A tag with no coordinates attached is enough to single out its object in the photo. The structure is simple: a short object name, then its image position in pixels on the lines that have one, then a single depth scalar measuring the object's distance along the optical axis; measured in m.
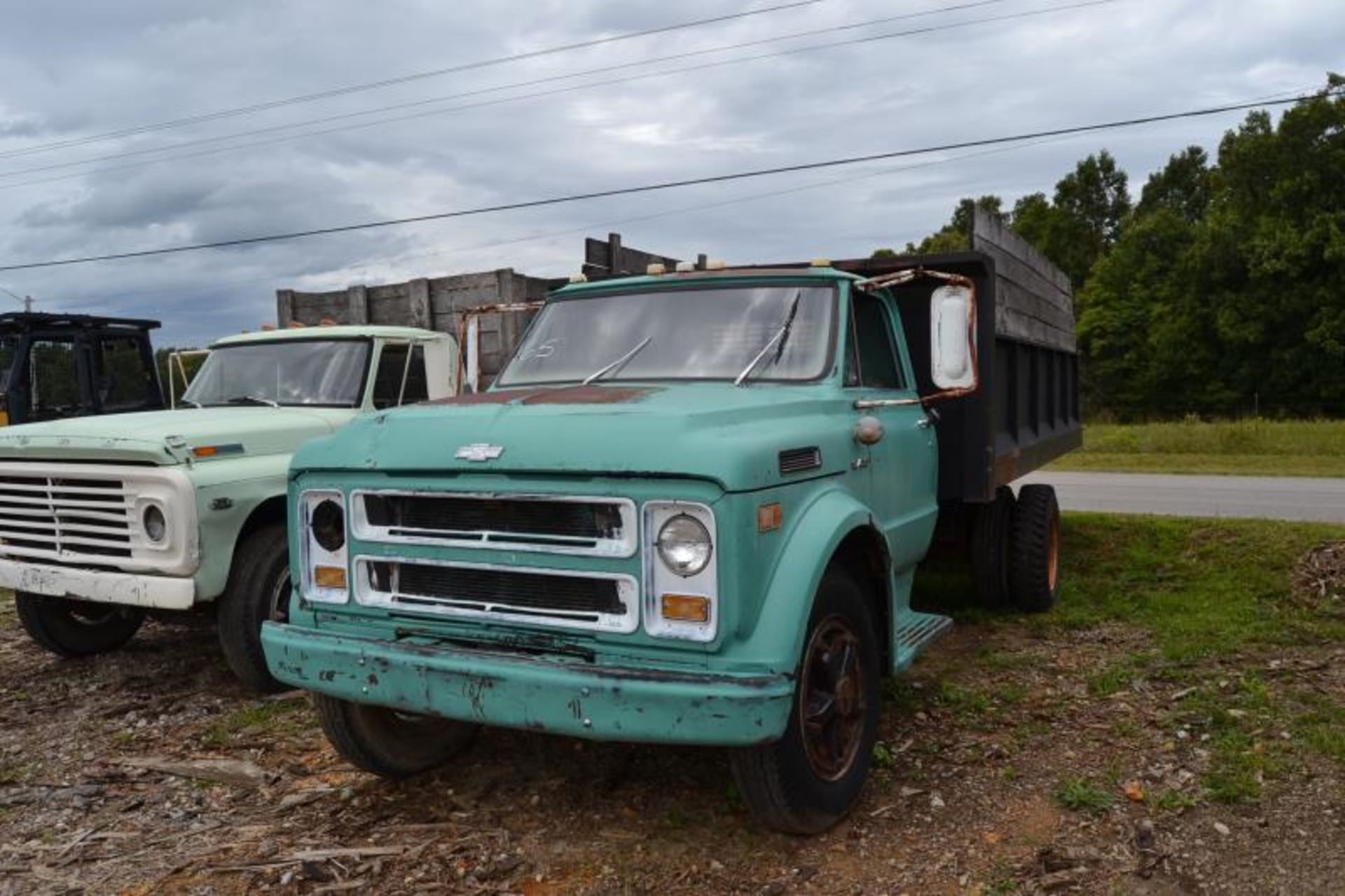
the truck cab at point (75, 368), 9.91
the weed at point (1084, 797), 3.91
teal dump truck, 3.24
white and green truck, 5.23
